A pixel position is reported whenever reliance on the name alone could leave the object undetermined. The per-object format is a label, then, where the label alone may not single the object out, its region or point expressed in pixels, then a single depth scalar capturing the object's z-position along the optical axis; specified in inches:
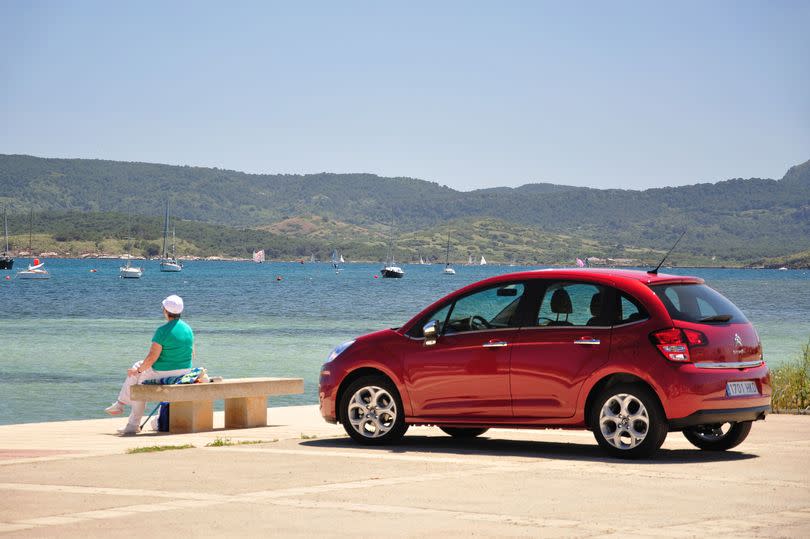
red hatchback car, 462.6
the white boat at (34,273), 5893.7
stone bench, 583.2
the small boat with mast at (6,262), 7030.5
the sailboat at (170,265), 7313.0
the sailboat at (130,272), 6205.7
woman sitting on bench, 592.7
